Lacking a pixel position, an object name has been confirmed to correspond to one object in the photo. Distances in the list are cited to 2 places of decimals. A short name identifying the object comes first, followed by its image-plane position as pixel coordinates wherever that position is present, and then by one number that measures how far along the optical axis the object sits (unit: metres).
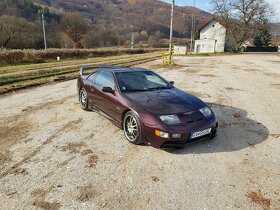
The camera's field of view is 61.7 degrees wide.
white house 51.33
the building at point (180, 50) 43.59
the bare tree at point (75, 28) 61.88
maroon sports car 4.25
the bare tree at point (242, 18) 46.56
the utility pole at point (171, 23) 17.82
